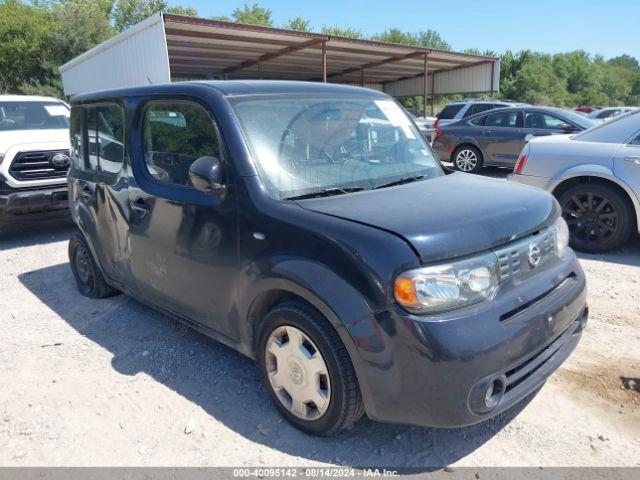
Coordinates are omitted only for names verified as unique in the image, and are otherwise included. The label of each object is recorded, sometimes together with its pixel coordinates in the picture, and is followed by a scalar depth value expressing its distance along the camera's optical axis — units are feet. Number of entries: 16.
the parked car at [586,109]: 88.50
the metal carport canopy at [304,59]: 51.52
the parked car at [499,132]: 34.55
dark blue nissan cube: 7.13
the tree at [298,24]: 200.44
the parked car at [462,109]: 46.01
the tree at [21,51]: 97.25
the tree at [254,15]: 175.83
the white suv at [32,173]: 21.52
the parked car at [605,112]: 62.64
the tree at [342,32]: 205.16
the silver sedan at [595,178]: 17.53
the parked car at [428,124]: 43.23
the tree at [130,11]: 157.48
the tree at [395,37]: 231.22
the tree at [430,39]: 276.00
